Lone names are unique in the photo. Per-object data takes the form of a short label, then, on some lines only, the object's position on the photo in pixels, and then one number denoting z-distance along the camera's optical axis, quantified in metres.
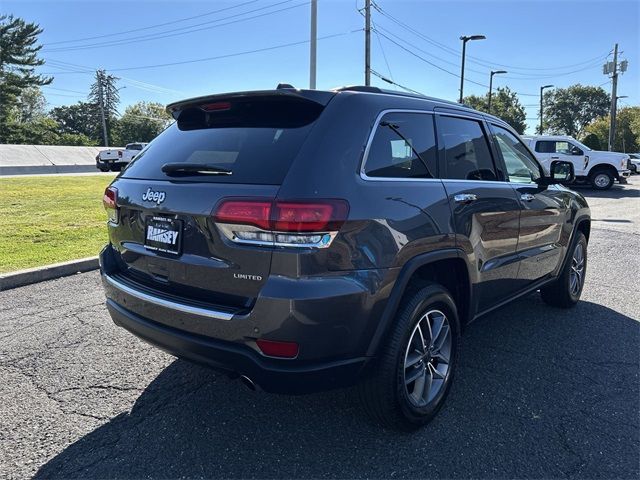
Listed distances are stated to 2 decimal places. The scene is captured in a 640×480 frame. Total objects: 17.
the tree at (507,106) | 64.21
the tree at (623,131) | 73.56
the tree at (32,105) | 85.19
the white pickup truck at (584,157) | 20.06
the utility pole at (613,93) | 42.17
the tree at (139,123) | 85.88
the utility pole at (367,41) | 21.94
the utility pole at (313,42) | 14.98
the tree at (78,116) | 91.71
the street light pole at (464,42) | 28.67
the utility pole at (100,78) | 72.46
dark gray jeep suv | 2.14
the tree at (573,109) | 102.06
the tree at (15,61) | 49.50
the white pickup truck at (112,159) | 30.77
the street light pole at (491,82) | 38.36
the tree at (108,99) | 86.47
